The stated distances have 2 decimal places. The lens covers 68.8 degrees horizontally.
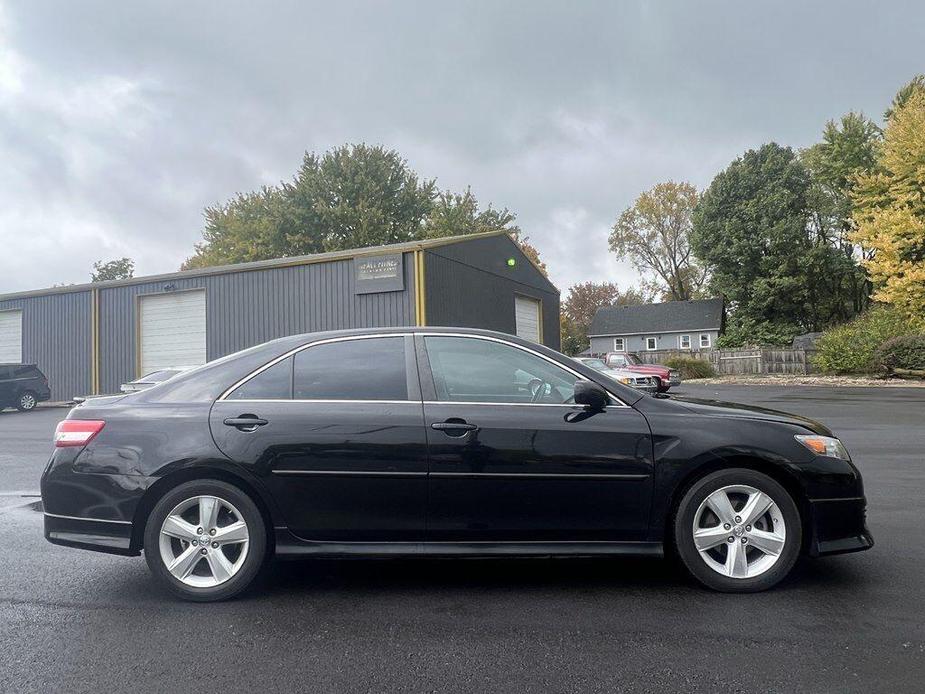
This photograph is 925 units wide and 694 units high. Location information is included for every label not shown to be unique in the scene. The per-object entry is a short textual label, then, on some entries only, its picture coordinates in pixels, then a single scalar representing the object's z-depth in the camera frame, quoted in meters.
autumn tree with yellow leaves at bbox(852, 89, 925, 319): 28.17
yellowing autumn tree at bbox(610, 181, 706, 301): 59.59
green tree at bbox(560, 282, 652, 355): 72.31
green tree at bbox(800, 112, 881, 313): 41.81
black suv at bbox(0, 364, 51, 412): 19.66
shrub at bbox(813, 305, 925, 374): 27.75
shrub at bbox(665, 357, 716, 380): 33.61
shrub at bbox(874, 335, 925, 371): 25.27
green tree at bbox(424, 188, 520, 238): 41.56
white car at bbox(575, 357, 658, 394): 20.02
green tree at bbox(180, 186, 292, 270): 40.19
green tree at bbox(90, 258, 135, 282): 82.99
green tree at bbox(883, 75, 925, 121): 36.38
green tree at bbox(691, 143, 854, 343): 42.41
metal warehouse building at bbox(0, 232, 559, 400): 18.53
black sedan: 3.75
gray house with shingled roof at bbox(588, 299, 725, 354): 55.25
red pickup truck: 21.58
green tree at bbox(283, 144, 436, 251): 39.53
